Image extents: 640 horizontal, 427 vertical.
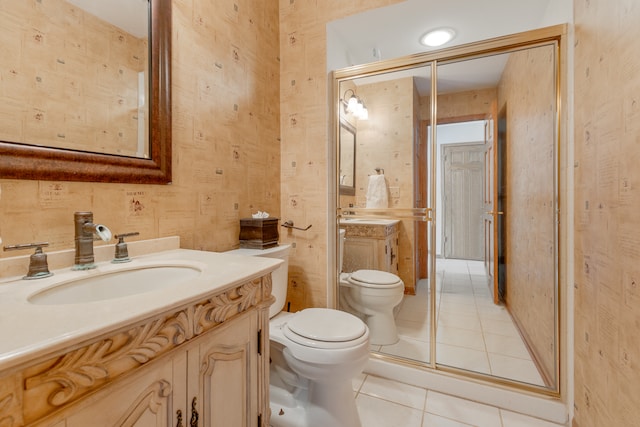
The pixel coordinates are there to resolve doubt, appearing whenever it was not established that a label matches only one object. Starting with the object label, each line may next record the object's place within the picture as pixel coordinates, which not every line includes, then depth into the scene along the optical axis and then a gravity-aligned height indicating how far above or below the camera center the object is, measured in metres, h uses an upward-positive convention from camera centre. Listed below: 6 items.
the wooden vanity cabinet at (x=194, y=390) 0.54 -0.40
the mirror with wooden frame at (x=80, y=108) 0.85 +0.37
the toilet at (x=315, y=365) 1.21 -0.67
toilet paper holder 2.01 -0.09
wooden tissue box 1.62 -0.12
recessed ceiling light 1.98 +1.24
